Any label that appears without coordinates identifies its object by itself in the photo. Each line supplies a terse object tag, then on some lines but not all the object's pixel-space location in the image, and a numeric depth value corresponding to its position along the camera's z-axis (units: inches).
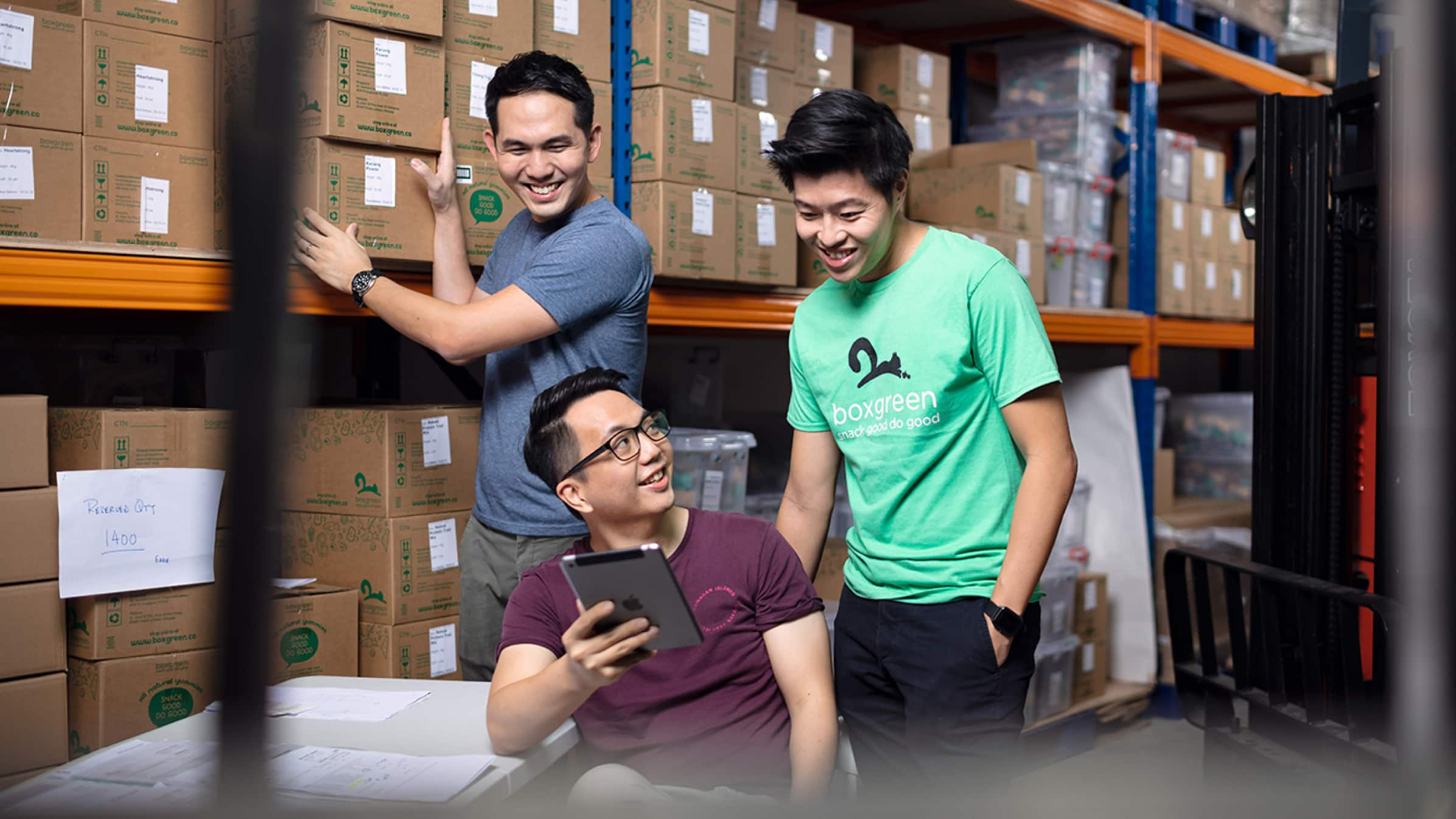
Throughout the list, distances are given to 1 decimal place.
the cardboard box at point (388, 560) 95.1
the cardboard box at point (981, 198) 151.0
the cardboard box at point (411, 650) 95.0
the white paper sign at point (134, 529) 80.7
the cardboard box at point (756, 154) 118.6
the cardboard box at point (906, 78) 147.0
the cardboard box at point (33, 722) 77.4
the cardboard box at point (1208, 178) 188.7
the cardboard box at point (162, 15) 81.8
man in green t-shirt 65.8
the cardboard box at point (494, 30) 97.4
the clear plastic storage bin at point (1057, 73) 165.5
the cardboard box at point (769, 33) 124.4
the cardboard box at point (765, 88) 124.3
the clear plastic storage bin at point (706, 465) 119.1
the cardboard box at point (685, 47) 109.5
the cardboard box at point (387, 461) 95.0
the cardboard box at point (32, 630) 78.1
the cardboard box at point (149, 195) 81.6
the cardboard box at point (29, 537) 77.8
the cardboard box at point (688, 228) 110.3
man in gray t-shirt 79.6
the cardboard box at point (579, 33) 103.9
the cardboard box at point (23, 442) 78.2
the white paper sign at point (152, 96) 83.3
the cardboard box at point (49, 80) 77.9
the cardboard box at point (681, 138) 109.7
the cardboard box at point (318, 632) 92.3
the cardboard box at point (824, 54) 133.3
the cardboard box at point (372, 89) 87.8
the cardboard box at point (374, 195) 88.0
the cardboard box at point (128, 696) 81.9
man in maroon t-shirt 65.9
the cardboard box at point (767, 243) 119.3
